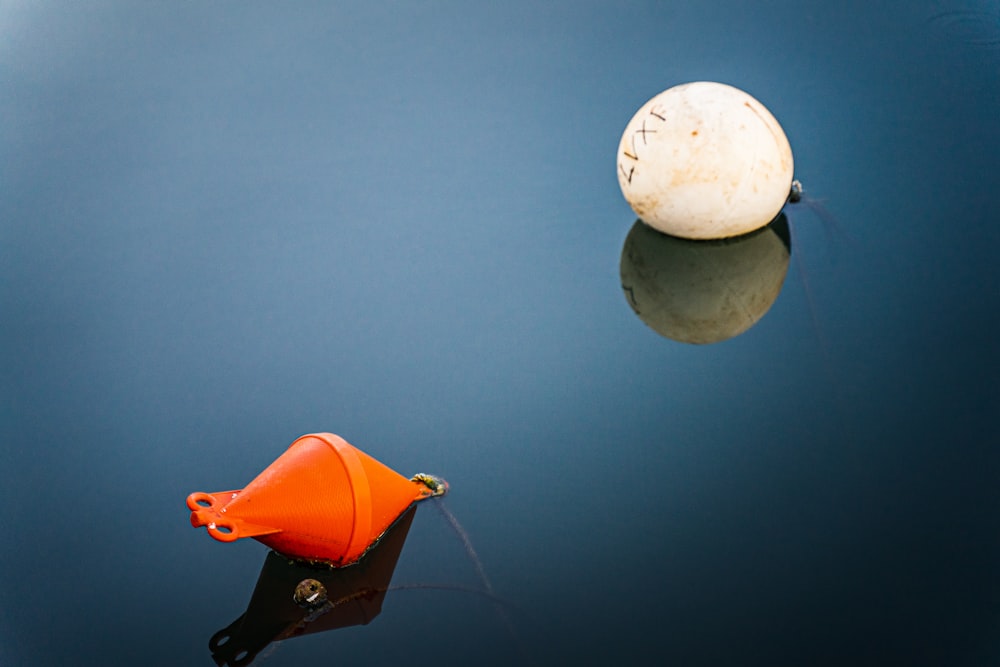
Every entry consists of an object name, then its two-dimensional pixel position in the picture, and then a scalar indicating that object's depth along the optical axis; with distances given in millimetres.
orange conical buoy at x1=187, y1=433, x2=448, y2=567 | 5355
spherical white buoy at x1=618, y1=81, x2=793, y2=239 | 6605
